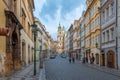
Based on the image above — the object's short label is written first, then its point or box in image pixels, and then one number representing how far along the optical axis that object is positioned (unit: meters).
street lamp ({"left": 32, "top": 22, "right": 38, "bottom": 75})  7.58
